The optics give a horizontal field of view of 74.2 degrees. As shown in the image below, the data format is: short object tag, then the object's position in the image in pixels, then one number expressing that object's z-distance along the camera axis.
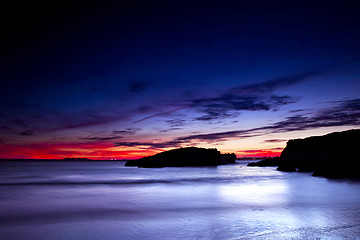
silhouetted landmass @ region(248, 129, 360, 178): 27.02
